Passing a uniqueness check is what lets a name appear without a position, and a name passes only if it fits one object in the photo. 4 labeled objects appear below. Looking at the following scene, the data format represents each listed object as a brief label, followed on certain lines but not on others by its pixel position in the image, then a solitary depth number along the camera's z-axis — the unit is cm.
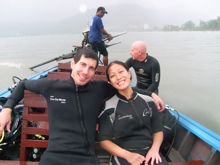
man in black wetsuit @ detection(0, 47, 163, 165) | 148
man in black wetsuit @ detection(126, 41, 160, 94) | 285
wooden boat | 176
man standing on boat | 510
